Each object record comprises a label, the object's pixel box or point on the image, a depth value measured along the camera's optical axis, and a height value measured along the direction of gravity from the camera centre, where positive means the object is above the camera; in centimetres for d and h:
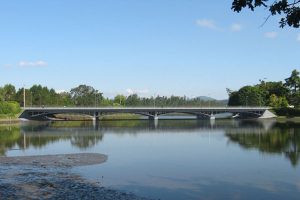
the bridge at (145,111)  11625 -180
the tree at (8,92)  15562 +477
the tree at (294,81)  12962 +718
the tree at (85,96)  18238 +390
